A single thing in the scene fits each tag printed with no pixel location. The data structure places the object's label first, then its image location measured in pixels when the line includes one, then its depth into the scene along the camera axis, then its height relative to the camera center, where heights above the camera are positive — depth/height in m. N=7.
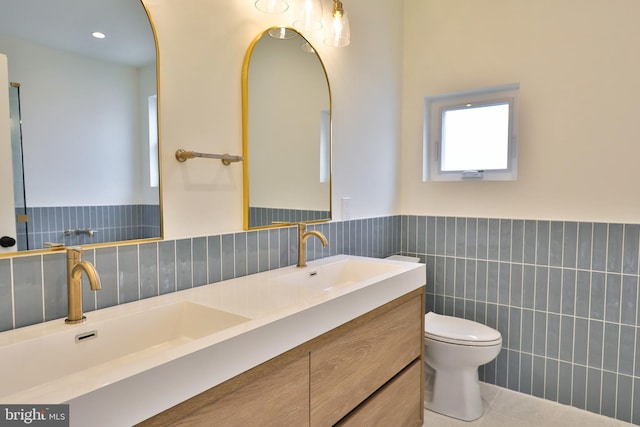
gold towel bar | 1.42 +0.15
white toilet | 2.09 -0.91
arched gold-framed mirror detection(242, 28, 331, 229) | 1.70 +0.31
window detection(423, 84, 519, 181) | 2.45 +0.41
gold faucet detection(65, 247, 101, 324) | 1.07 -0.25
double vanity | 0.81 -0.42
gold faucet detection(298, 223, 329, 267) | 1.85 -0.23
